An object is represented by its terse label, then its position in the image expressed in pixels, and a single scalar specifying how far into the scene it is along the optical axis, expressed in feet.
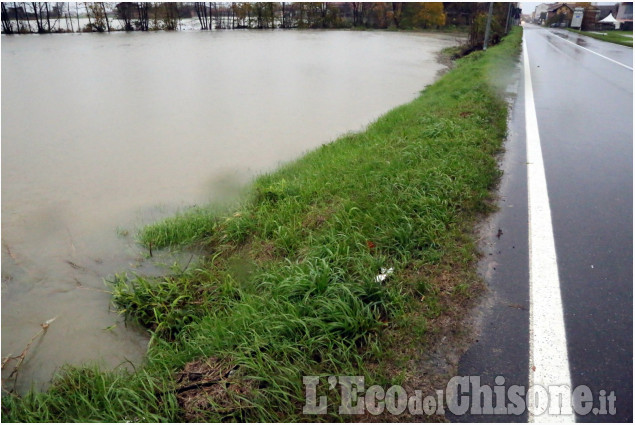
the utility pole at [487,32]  60.38
